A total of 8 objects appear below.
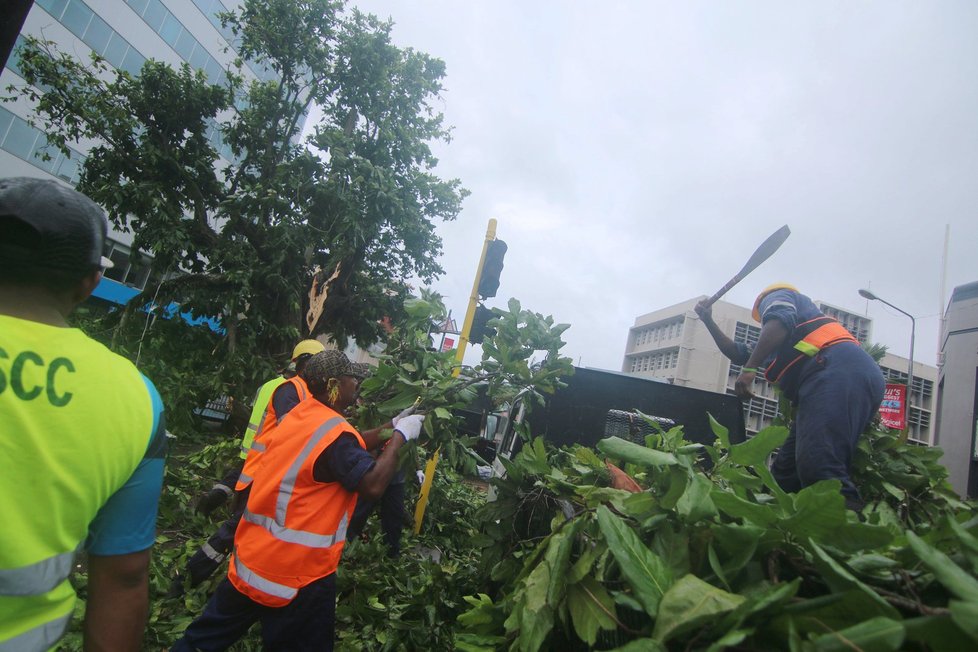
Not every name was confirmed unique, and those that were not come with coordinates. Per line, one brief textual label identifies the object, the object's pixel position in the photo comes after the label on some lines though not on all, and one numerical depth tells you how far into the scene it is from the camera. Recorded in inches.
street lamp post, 633.0
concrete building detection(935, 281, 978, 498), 192.9
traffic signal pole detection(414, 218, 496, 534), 190.9
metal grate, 148.7
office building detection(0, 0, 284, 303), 657.0
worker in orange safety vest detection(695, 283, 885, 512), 90.2
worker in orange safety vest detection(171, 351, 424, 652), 82.2
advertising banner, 431.8
